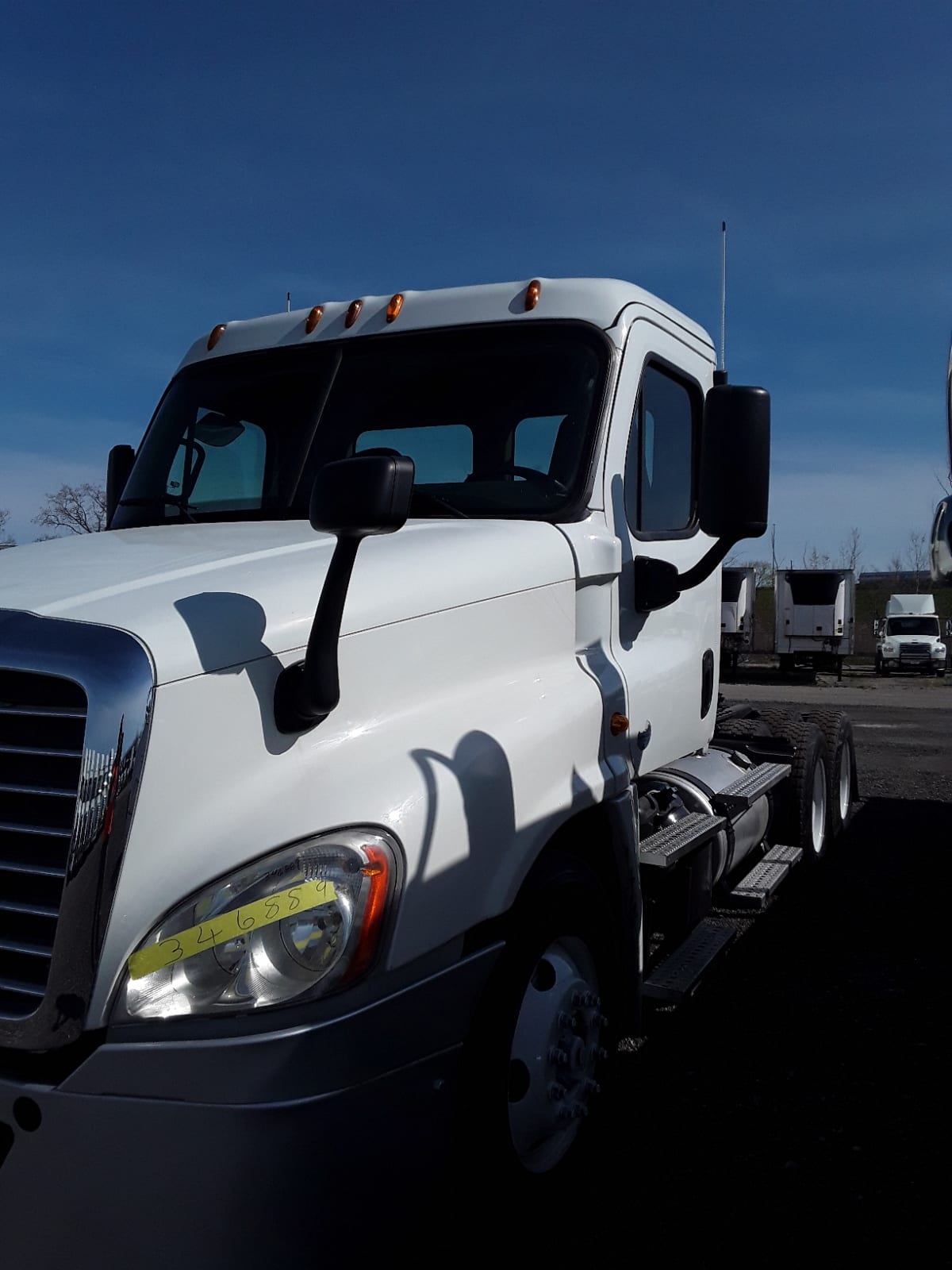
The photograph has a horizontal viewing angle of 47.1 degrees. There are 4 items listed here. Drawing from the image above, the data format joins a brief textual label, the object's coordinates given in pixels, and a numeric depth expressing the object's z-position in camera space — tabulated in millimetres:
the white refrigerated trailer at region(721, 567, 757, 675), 28688
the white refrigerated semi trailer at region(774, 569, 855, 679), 31016
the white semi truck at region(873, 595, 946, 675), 34000
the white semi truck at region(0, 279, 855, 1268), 1960
